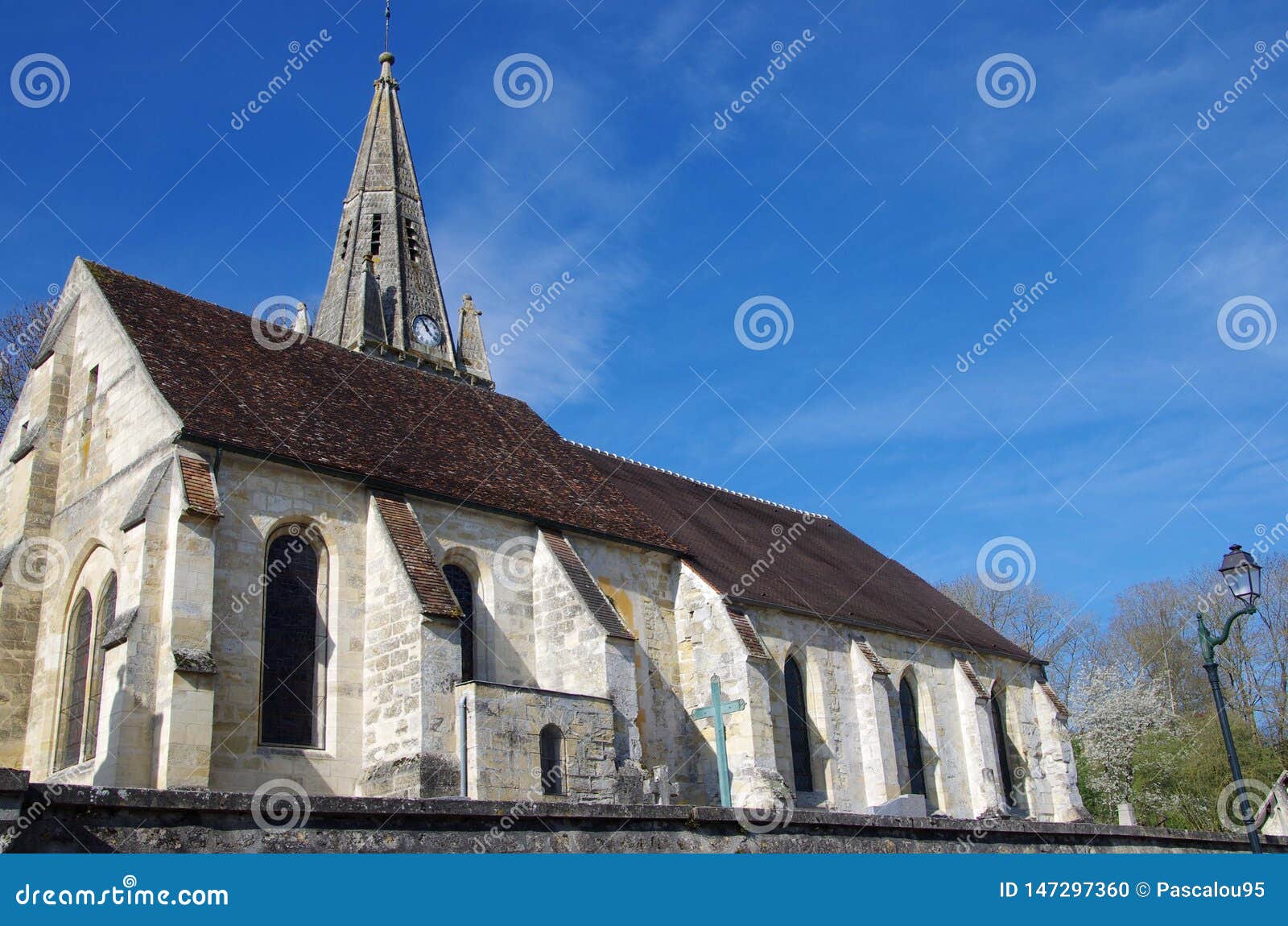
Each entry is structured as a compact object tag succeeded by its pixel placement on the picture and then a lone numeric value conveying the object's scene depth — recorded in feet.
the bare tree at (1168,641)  138.82
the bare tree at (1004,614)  157.17
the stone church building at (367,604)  51.75
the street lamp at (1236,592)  48.47
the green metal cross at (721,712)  52.13
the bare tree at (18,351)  85.76
